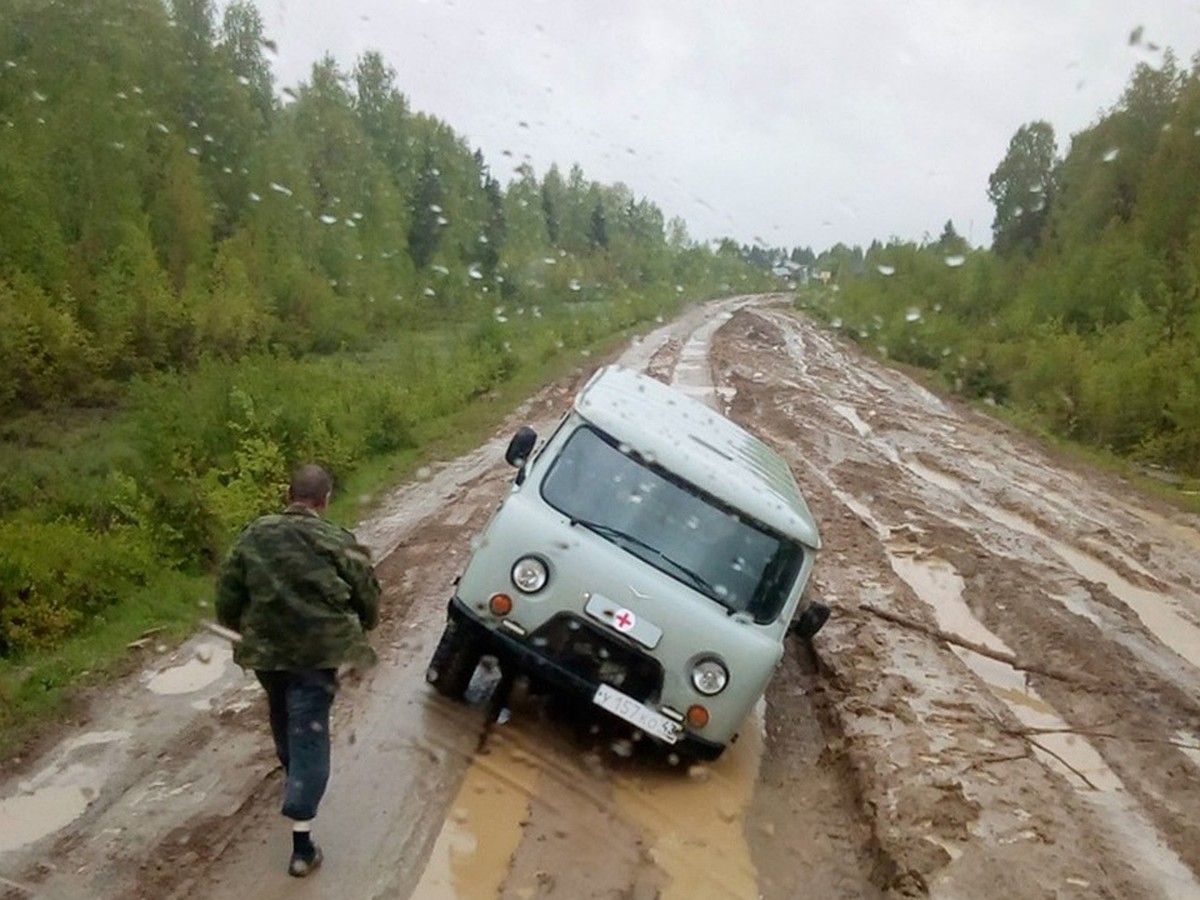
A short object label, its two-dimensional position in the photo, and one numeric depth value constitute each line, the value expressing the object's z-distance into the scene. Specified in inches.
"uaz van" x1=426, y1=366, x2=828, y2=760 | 226.7
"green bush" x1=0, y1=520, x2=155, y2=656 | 324.5
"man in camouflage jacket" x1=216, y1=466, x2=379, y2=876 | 175.2
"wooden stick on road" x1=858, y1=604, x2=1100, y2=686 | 321.1
